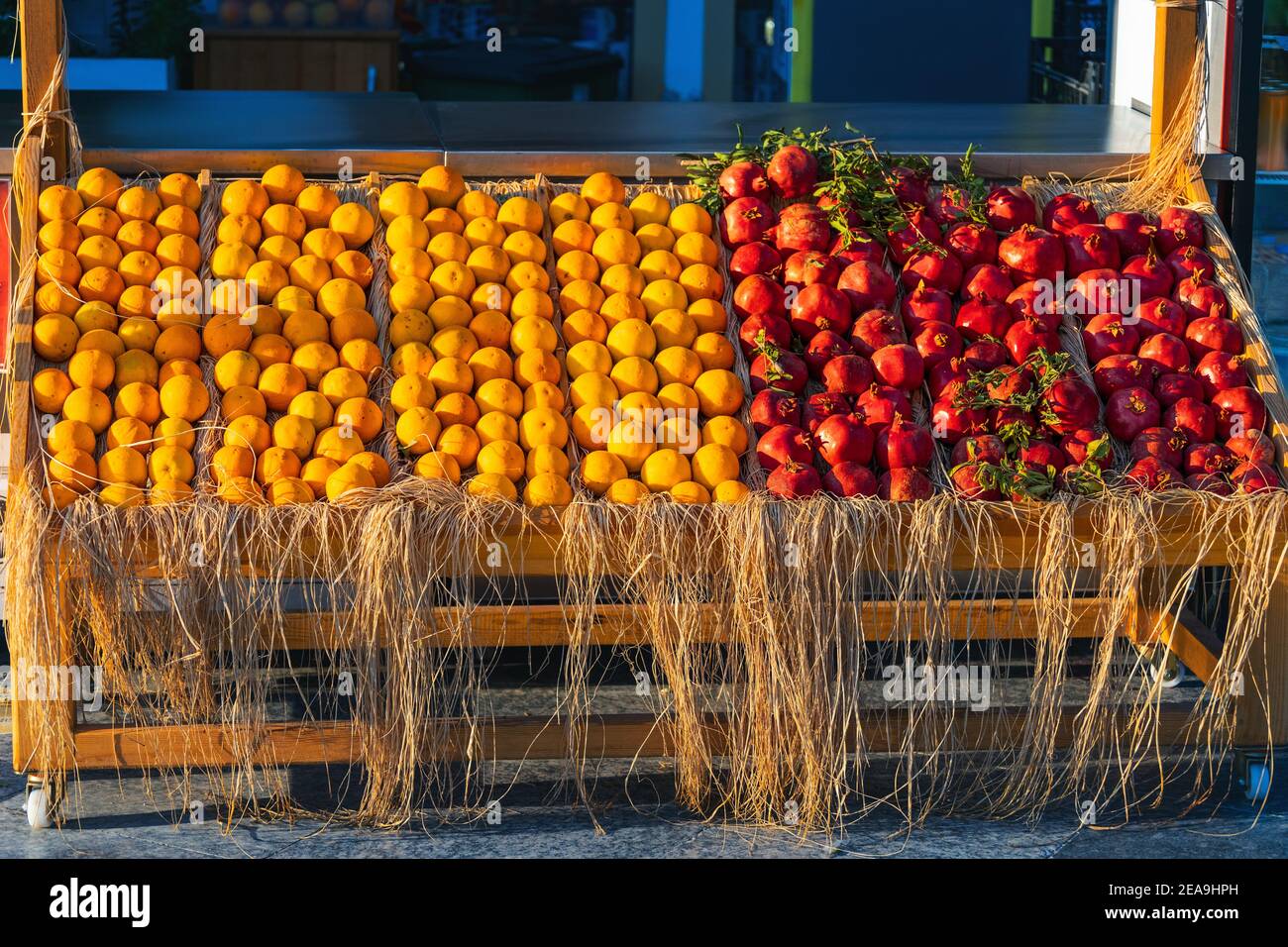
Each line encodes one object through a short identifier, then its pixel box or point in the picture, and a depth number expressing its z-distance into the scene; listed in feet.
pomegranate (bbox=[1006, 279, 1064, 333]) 11.91
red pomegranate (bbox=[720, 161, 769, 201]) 12.41
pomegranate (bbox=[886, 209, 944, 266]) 12.17
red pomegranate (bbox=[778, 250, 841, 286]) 11.85
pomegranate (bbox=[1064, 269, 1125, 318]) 12.02
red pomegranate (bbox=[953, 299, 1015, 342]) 11.78
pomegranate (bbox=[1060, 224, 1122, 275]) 12.24
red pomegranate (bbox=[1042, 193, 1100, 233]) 12.53
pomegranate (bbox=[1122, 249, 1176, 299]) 12.17
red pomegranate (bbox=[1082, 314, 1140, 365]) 11.84
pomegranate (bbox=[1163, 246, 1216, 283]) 12.29
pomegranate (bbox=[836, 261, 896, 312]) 11.81
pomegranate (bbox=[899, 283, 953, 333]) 11.83
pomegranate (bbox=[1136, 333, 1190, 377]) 11.68
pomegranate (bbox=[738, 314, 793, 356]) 11.59
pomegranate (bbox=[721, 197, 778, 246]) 12.26
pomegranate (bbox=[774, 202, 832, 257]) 12.16
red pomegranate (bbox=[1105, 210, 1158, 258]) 12.46
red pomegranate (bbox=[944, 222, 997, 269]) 12.25
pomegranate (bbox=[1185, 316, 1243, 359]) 11.77
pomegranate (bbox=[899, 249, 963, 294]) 12.03
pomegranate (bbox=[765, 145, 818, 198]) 12.40
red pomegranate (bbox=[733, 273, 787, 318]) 11.77
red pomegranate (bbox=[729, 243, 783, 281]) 12.03
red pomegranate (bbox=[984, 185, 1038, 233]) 12.46
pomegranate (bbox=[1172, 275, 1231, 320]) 12.06
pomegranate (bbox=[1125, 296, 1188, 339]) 11.91
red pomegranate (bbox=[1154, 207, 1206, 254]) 12.53
